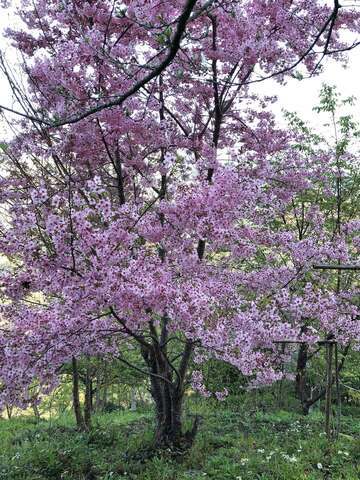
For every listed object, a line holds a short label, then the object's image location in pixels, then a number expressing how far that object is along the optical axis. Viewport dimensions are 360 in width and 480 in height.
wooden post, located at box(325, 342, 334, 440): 5.62
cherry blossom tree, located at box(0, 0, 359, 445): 4.15
